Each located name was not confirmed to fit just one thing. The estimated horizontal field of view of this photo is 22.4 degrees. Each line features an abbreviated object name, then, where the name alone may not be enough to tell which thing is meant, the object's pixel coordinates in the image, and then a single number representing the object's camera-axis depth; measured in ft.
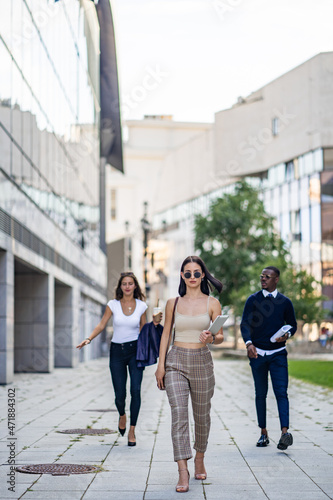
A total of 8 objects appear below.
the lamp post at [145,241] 129.90
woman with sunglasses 22.22
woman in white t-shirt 30.25
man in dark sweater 29.27
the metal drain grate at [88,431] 33.12
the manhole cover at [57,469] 23.41
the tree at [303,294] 144.56
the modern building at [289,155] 189.06
